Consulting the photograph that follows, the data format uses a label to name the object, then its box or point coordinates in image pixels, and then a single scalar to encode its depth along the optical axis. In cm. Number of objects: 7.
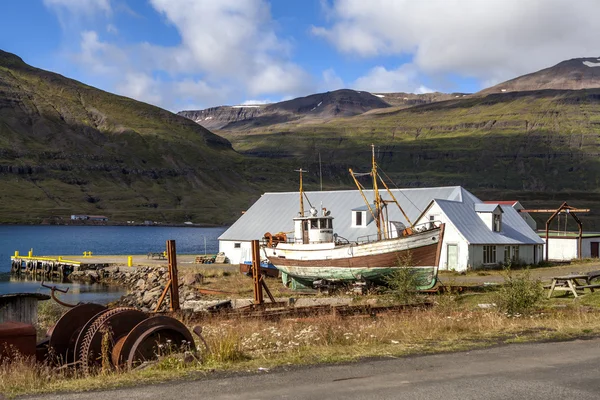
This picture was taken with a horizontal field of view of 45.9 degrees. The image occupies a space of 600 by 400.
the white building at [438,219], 5281
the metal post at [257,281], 2750
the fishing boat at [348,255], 3859
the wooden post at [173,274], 2548
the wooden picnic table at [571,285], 2795
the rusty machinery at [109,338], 1400
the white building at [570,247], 6394
